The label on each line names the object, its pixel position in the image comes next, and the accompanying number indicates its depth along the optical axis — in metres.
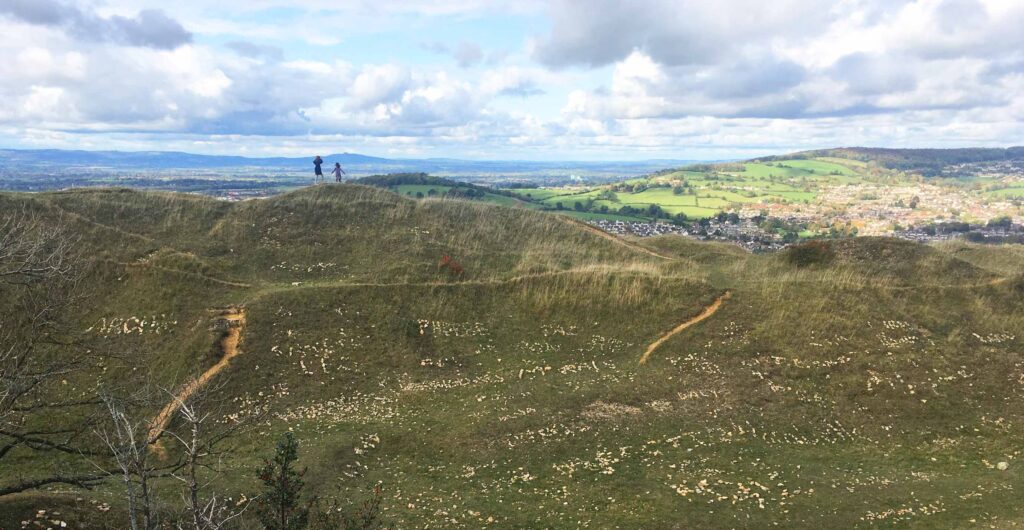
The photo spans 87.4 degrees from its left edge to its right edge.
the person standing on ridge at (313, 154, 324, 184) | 60.38
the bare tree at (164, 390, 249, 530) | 8.98
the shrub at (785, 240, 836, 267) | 52.47
